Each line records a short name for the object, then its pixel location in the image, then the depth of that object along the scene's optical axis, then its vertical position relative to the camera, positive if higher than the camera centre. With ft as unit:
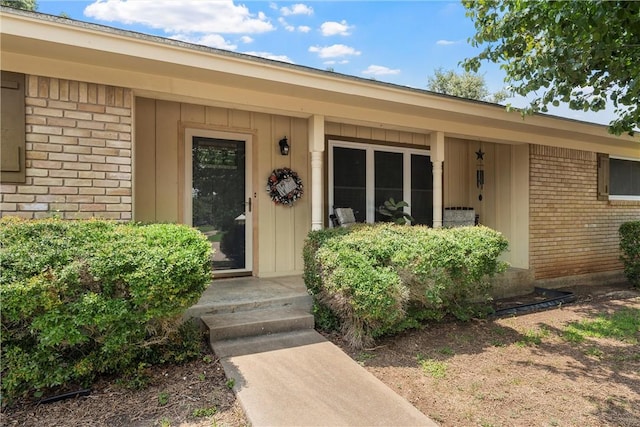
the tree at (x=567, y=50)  10.91 +5.38
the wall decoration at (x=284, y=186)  17.24 +1.16
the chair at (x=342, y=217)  17.97 -0.29
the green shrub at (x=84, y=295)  7.40 -1.77
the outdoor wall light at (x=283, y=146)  17.47 +3.04
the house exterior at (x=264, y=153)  10.50 +2.61
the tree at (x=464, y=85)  72.33 +24.96
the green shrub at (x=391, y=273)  10.68 -1.94
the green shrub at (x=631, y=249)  21.49 -2.21
